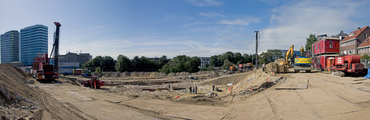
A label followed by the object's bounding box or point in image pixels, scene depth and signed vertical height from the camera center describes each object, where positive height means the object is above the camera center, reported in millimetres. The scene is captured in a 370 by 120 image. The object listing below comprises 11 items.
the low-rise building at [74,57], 102375 +2227
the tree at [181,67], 67769 -2355
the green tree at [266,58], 78962 +1399
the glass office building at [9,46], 124500 +10824
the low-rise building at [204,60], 123919 +775
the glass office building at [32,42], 107312 +12164
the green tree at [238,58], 98938 +1758
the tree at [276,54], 79750 +3253
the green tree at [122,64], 67625 -1142
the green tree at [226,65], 75725 -1713
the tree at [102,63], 83625 -927
